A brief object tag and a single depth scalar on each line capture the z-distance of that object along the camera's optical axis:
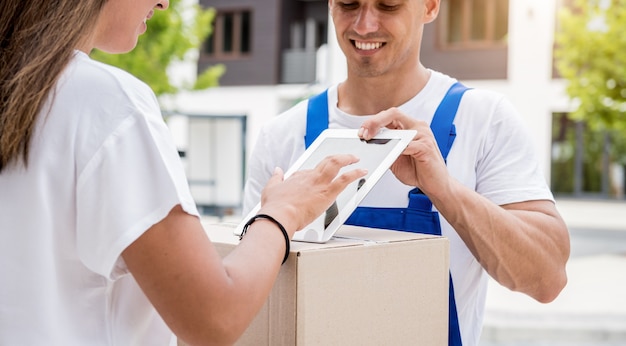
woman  1.73
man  2.17
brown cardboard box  1.89
